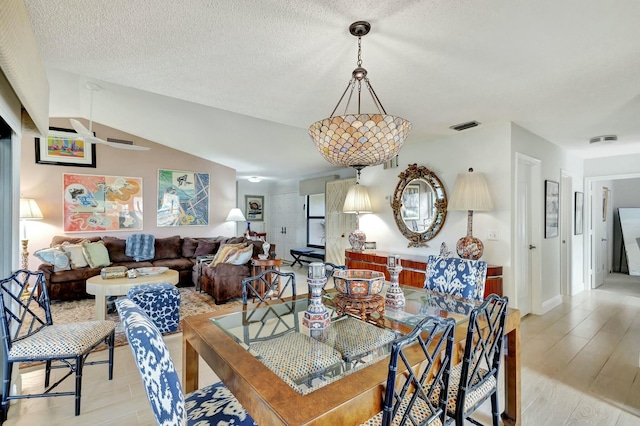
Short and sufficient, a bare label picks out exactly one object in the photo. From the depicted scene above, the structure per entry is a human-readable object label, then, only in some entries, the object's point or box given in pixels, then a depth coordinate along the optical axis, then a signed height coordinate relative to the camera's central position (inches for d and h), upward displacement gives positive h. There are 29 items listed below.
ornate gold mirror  153.6 +5.3
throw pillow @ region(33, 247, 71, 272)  171.3 -24.5
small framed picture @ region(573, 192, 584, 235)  196.7 +1.4
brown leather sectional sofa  170.2 -32.5
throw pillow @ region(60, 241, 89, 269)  179.0 -23.9
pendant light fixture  63.4 +16.9
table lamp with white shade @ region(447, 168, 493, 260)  129.5 +6.0
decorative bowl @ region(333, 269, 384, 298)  69.9 -16.4
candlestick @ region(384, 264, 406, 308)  74.5 -19.5
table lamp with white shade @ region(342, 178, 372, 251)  179.0 +5.3
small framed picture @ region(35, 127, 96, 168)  200.8 +42.0
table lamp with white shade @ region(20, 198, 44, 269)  179.8 -1.2
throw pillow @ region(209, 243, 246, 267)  182.0 -23.1
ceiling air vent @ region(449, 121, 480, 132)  133.0 +39.5
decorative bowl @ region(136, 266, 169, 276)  149.6 -28.0
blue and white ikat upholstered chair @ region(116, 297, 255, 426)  36.9 -18.7
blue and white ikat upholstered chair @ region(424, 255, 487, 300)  88.1 -18.7
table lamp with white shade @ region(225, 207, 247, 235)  265.0 -1.4
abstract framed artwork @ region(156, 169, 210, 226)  241.1 +13.0
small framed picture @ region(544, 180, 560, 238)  160.7 +4.0
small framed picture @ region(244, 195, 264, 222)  362.3 +8.8
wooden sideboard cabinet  127.6 -25.5
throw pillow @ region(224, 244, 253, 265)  176.4 -24.2
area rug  144.6 -49.3
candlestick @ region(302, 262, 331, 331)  61.1 -18.4
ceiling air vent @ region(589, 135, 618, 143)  153.3 +39.0
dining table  37.6 -22.5
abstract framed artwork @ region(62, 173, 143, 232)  207.0 +7.9
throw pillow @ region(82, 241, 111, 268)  184.5 -24.6
